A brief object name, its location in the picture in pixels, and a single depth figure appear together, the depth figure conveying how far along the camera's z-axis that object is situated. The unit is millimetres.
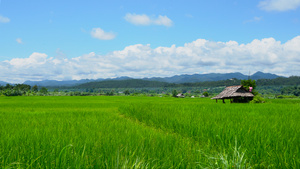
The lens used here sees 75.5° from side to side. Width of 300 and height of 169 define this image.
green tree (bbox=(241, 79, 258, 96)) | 26862
